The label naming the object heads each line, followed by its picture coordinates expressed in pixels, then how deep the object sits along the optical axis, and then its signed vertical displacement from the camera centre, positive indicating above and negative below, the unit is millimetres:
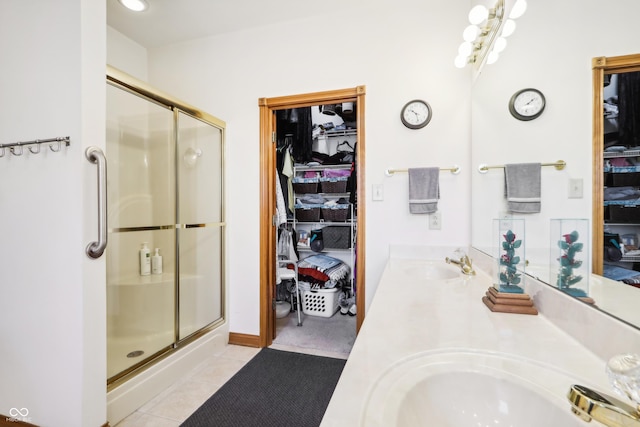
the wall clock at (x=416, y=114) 1878 +673
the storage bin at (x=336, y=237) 3031 -277
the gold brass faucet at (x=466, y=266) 1468 -300
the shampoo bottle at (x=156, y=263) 2082 -386
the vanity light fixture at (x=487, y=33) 1223 +951
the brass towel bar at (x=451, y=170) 1835 +287
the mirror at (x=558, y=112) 631 +330
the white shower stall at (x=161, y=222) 1729 -68
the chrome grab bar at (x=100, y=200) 1162 +52
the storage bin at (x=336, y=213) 2949 -12
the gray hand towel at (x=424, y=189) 1848 +152
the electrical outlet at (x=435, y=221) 1887 -64
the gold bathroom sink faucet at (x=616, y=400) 358 -256
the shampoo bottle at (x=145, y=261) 2047 -363
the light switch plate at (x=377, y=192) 1979 +142
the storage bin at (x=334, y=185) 2916 +290
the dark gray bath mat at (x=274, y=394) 1427 -1074
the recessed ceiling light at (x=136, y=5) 1922 +1474
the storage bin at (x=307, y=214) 3012 -23
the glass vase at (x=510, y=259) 974 -172
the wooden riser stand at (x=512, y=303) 892 -302
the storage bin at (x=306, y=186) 2990 +284
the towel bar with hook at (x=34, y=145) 1174 +303
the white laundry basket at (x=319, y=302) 2703 -894
